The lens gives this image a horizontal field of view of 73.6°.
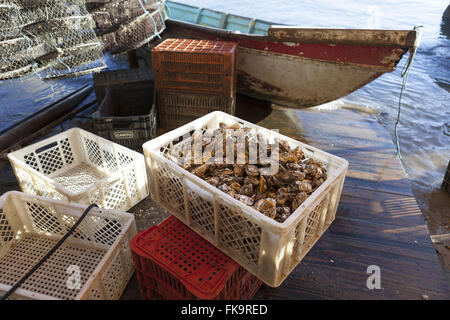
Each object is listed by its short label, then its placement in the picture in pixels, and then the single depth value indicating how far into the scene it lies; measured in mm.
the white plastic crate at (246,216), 1720
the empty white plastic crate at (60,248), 2369
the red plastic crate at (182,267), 1803
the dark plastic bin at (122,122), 3910
